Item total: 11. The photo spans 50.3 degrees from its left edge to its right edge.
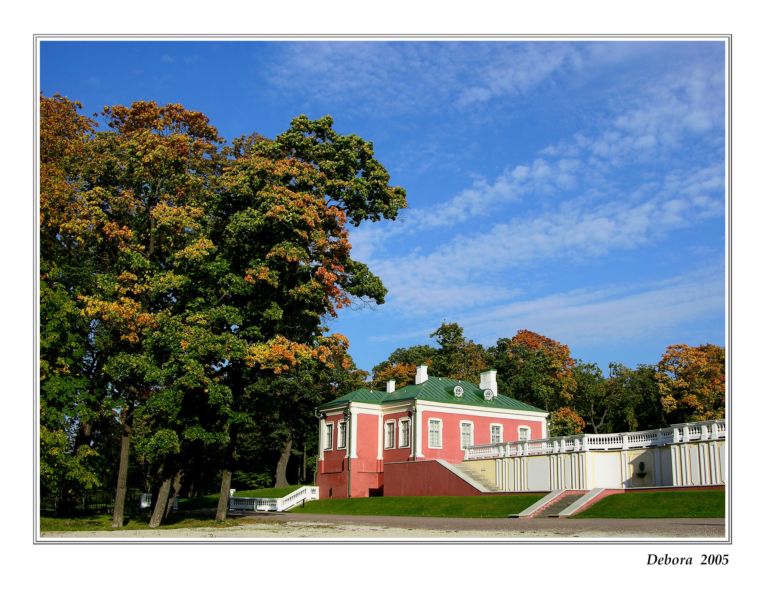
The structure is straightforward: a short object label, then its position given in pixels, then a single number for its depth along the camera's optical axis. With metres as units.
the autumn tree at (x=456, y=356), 59.72
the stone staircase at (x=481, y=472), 35.62
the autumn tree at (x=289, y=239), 23.69
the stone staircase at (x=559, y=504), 25.90
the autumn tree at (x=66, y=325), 22.64
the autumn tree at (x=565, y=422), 56.69
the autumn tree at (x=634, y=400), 58.03
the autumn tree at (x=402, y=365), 63.62
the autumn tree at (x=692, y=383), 52.62
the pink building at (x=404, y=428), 41.59
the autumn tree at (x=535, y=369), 57.75
